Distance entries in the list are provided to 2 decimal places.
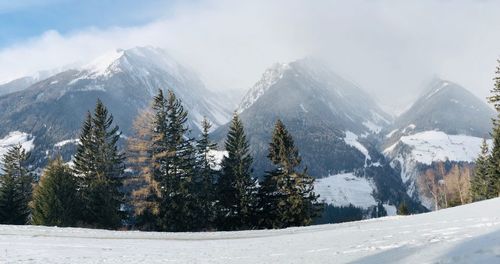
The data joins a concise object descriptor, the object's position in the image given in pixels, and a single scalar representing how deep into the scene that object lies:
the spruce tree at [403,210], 89.85
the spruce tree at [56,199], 44.06
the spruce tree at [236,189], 50.72
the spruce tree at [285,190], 49.97
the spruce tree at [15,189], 51.66
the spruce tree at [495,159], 53.38
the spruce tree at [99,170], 47.97
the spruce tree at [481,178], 77.50
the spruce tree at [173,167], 47.47
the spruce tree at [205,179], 49.72
